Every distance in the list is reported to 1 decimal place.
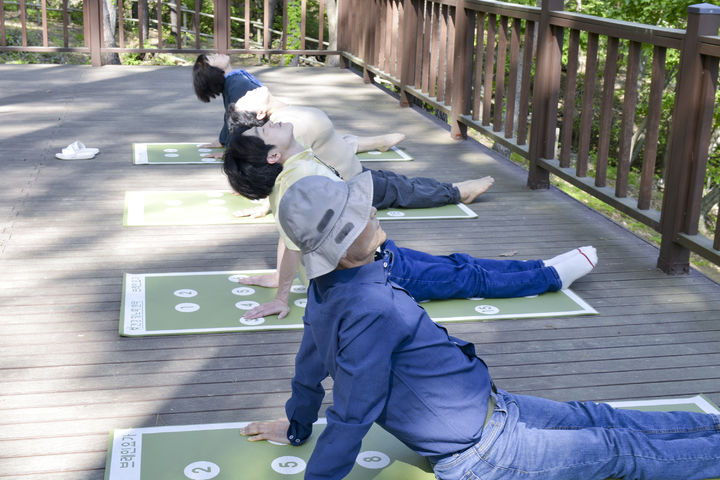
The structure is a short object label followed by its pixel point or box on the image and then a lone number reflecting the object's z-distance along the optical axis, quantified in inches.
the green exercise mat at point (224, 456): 86.1
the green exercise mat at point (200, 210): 168.7
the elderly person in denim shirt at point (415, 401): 70.5
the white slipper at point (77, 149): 213.5
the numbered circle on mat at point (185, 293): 132.1
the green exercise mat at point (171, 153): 213.0
